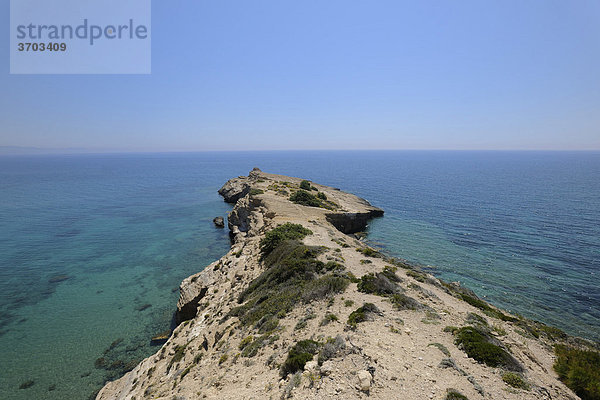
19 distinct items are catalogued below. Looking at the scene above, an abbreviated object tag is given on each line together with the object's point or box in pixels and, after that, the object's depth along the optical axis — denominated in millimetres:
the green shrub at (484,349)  11500
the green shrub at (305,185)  71125
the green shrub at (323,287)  18016
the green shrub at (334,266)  22141
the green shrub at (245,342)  15697
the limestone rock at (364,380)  9861
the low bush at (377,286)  18500
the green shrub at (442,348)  12258
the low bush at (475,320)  16078
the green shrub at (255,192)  56806
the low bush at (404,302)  16609
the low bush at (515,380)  10289
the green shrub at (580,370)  10956
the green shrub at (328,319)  14922
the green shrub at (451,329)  14226
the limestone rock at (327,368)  10734
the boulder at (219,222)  59500
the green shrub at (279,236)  29672
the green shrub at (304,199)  54062
